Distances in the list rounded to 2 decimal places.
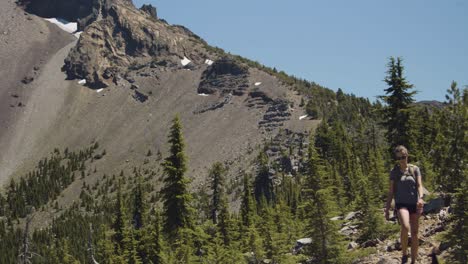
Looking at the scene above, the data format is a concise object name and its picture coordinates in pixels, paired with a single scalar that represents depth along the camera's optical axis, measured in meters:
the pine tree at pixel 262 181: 125.81
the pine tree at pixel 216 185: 63.04
